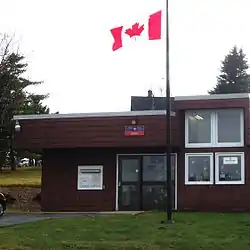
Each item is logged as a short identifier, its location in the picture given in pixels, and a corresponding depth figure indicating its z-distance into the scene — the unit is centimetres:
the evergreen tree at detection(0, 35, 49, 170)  4888
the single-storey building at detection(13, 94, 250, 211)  2211
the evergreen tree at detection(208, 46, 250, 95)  6391
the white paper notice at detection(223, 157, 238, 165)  2212
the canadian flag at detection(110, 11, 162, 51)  1728
